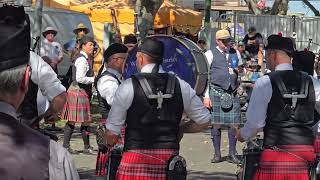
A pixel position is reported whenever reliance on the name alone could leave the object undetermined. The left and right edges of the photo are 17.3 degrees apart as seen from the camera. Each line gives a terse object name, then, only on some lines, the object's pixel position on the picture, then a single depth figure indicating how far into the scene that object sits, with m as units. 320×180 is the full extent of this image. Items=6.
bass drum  9.60
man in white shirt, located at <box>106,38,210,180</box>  7.00
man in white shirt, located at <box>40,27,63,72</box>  18.16
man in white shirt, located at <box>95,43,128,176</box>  9.03
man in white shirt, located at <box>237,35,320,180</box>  7.22
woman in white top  14.14
